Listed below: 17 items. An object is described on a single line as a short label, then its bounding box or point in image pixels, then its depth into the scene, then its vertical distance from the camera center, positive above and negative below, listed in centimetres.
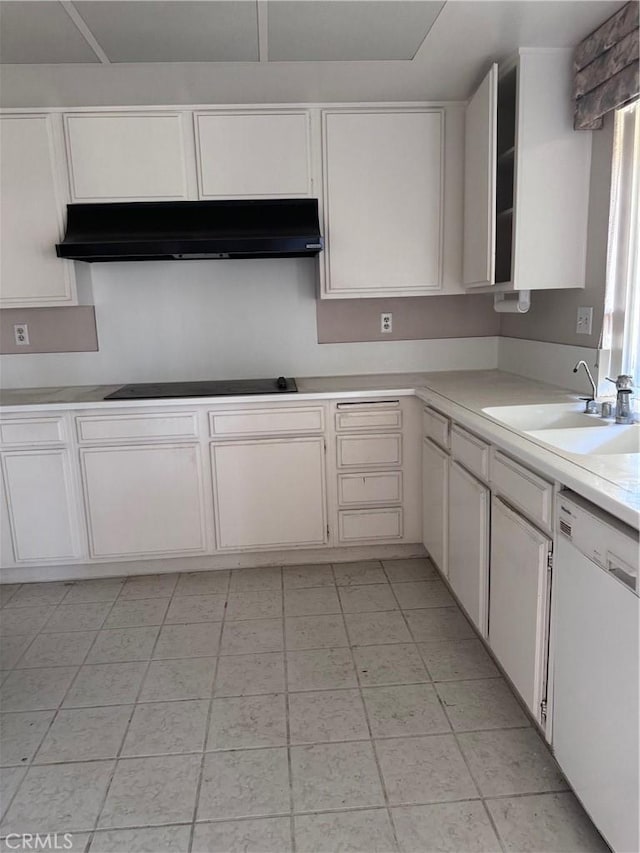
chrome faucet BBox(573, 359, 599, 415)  214 -36
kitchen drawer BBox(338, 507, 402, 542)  297 -104
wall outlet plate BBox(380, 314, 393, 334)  330 -6
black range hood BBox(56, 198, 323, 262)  270 +41
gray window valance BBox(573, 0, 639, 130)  190 +79
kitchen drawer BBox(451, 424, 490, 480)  203 -51
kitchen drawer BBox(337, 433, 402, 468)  290 -66
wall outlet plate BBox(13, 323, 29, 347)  316 -5
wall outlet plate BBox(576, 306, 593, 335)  238 -6
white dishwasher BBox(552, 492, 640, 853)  122 -80
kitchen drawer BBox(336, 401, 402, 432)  287 -49
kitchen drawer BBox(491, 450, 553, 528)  158 -51
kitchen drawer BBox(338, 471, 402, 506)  294 -85
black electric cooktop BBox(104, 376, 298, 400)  285 -35
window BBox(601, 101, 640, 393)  213 +19
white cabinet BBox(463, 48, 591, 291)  229 +53
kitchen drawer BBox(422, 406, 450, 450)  249 -50
